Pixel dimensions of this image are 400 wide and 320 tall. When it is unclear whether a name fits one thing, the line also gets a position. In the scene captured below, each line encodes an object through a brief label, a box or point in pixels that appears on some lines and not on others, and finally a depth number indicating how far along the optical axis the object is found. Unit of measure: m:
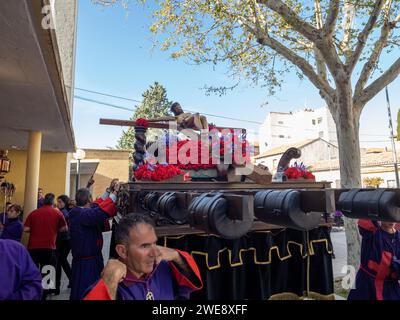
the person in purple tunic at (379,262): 3.21
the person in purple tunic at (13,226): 4.77
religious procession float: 2.87
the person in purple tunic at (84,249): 3.82
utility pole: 17.11
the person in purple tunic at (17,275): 1.67
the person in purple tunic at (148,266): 1.68
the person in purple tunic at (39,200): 7.63
